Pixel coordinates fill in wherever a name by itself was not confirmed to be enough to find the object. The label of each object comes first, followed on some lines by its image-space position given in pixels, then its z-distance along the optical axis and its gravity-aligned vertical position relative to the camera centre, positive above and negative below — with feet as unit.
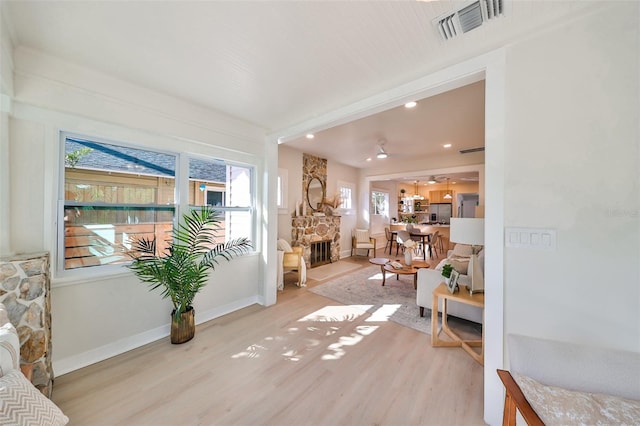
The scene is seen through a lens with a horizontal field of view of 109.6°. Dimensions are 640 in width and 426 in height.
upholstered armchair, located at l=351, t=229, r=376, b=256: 21.45 -2.59
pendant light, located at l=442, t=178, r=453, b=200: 30.94 +2.42
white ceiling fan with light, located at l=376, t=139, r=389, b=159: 14.19 +4.29
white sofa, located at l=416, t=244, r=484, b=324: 8.35 -3.25
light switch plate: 4.37 -0.48
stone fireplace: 16.52 -1.55
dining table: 22.94 -2.29
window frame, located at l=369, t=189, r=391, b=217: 24.04 +1.45
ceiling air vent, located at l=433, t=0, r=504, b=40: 4.23 +3.93
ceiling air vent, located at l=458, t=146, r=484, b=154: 14.57 +4.19
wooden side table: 6.86 -3.92
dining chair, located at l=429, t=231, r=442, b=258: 21.25 -3.65
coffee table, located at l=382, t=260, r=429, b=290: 12.00 -3.03
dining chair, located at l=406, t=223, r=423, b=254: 23.23 -2.06
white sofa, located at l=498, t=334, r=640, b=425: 2.99 -2.58
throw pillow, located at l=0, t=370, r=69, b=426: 2.81 -2.56
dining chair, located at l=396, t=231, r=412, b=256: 21.30 -2.17
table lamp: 6.35 -0.64
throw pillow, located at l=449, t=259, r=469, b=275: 9.41 -2.23
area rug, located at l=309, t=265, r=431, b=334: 9.54 -4.38
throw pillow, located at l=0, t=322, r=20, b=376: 3.36 -2.18
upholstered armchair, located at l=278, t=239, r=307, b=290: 13.58 -3.03
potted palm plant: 7.34 -1.81
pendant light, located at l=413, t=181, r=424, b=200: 32.57 +2.41
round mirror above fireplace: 18.10 +1.61
